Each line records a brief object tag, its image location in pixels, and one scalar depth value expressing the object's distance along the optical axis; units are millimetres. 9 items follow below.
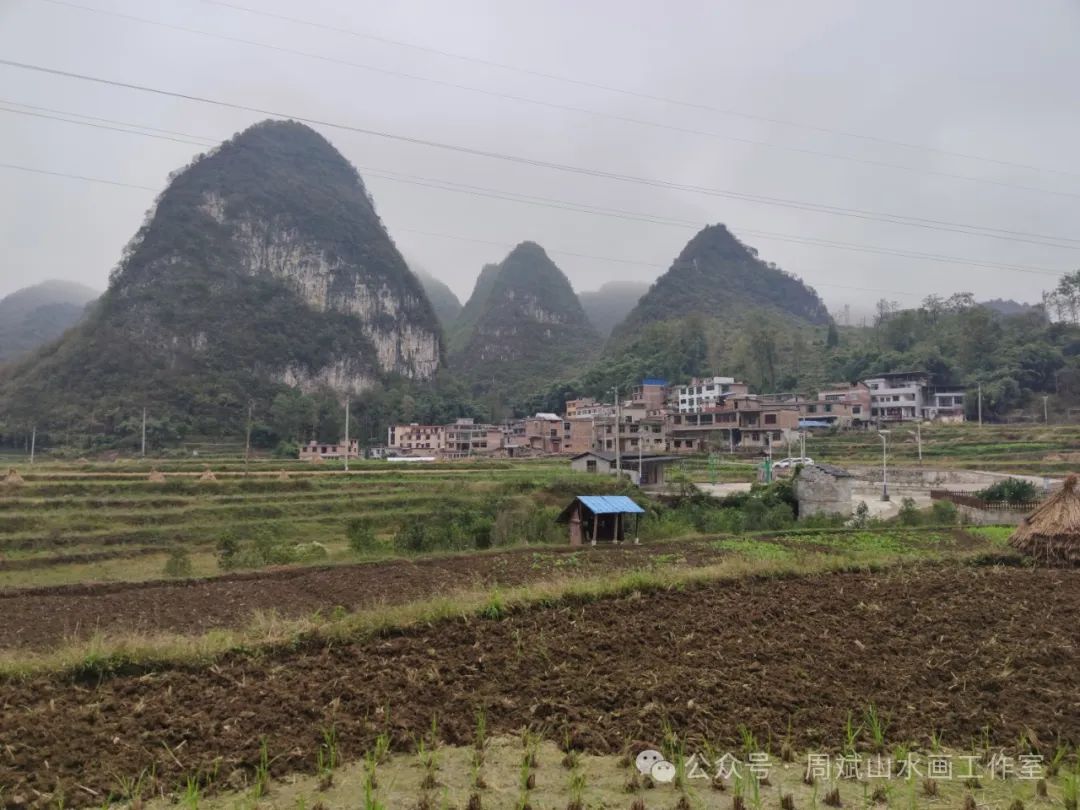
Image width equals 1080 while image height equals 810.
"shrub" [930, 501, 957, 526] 22281
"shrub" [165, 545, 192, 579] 15883
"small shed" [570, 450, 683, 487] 34250
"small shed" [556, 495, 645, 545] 18125
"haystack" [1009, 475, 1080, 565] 13133
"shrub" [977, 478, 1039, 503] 23125
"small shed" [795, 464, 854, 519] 24156
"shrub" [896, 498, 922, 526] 21728
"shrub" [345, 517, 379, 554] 18625
